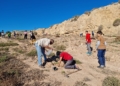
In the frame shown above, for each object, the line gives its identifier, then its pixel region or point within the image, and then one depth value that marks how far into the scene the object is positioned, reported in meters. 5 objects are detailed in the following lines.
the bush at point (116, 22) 14.96
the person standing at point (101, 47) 4.36
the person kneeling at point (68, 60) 4.16
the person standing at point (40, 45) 4.16
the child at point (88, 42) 6.28
